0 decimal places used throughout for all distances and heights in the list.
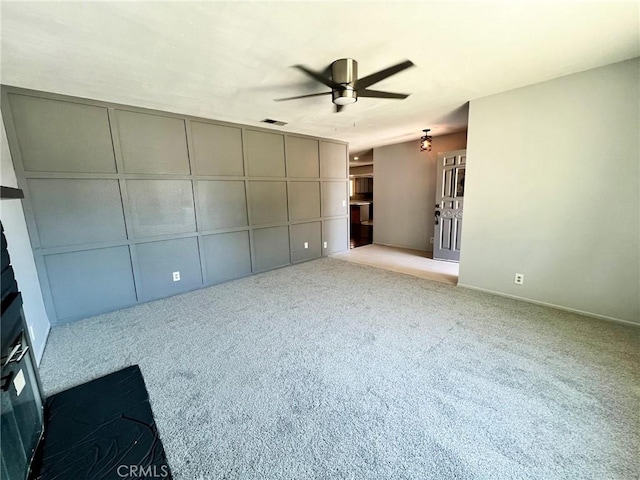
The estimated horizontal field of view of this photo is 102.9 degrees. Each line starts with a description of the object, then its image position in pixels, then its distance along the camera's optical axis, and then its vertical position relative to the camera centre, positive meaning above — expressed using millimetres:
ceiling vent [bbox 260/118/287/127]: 3754 +1104
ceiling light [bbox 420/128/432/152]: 4934 +943
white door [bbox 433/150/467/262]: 4676 -283
